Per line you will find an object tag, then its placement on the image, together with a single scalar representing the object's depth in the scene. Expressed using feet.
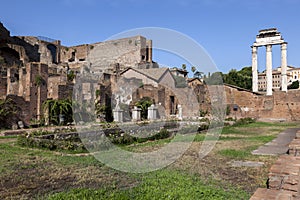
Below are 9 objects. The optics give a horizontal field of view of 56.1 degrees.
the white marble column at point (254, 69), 134.41
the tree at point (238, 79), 190.29
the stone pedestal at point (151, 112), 81.35
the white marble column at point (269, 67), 128.38
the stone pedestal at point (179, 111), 91.64
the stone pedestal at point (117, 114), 70.95
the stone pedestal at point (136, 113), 78.01
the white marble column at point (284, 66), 129.05
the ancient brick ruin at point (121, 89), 73.10
